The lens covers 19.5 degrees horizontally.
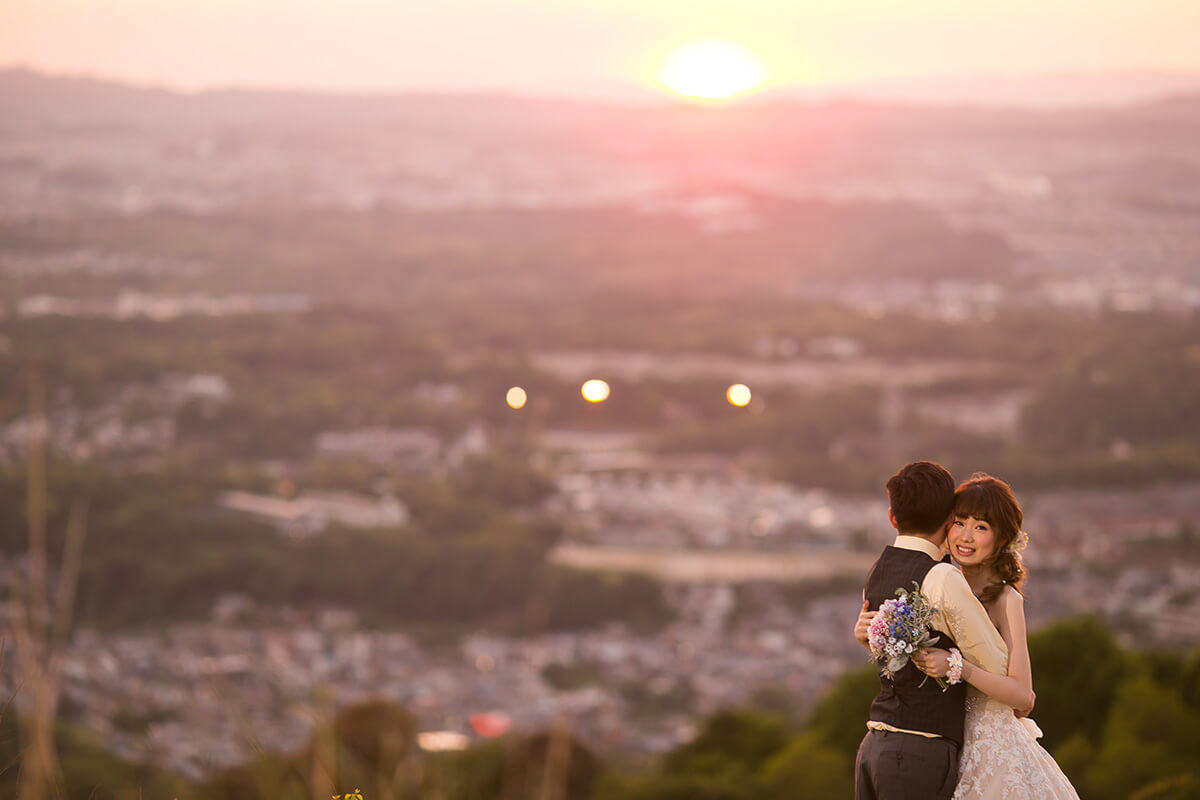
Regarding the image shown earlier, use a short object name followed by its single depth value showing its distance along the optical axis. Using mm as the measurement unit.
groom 9634
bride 9647
